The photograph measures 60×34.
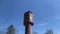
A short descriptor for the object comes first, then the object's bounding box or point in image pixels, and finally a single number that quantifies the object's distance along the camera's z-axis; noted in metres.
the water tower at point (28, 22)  8.36
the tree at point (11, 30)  25.20
